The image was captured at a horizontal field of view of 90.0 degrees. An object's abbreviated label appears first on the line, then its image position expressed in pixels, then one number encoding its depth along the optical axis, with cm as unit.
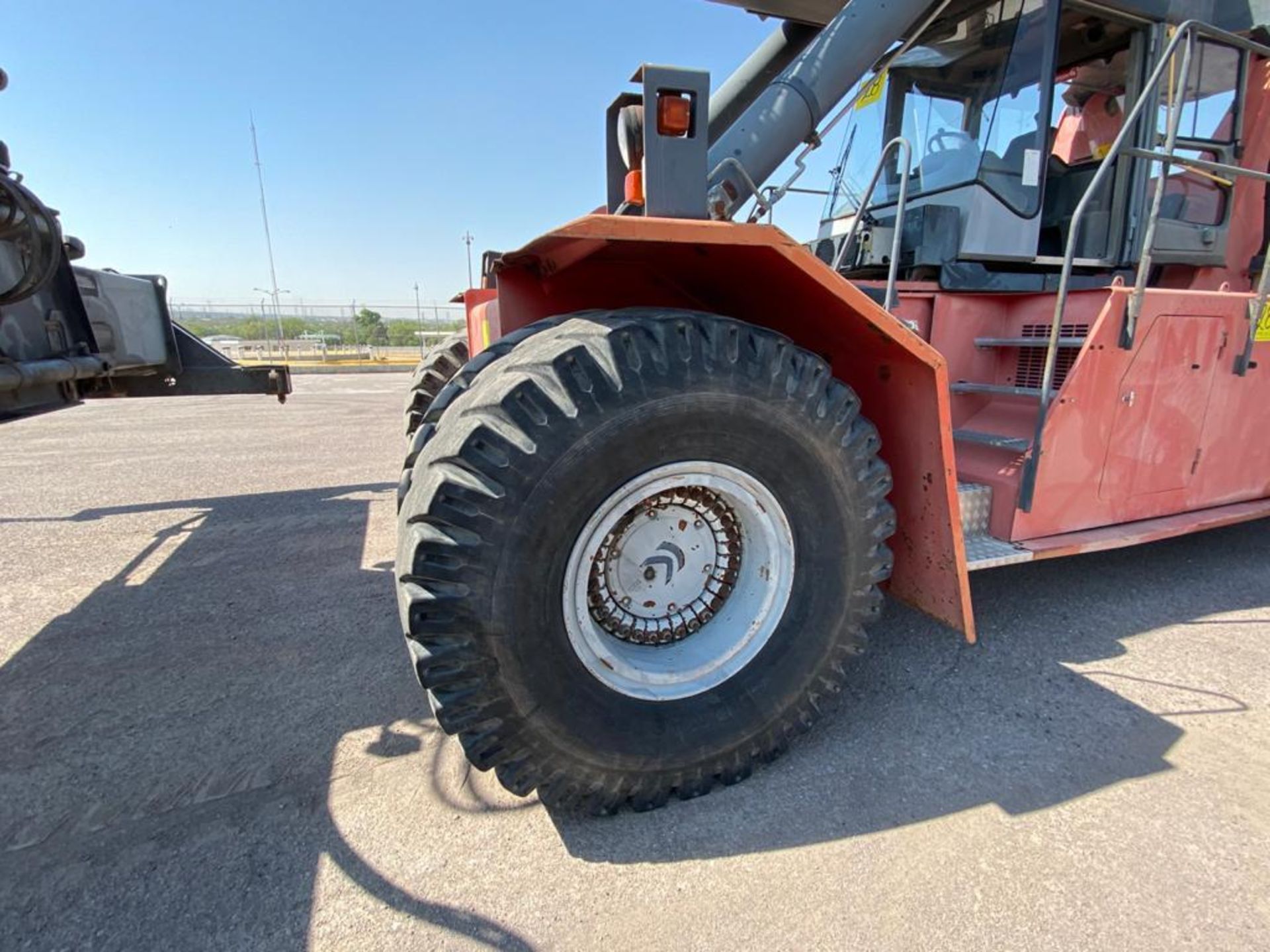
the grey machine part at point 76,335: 260
